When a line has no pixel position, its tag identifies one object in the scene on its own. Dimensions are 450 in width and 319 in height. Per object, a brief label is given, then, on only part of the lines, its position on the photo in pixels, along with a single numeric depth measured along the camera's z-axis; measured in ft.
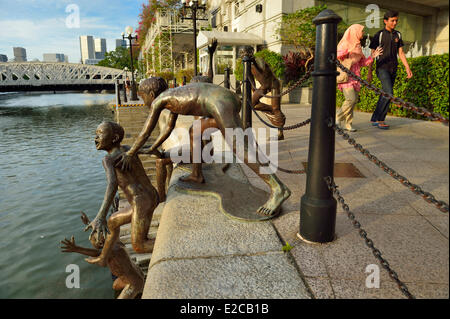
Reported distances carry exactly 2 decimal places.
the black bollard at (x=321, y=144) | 7.15
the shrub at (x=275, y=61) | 53.98
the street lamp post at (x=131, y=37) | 81.41
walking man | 20.52
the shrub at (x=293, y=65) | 53.31
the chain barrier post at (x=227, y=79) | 23.91
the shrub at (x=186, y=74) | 79.97
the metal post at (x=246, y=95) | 16.89
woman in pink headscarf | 20.63
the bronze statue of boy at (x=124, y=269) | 11.05
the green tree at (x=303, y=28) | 51.83
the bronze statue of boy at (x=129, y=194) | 9.91
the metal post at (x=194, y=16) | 46.26
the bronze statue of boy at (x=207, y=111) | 9.34
